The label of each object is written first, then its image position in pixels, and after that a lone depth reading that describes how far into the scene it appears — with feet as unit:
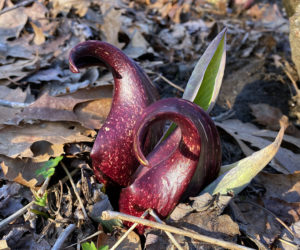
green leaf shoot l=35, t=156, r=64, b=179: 0.82
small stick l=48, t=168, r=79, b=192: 0.91
